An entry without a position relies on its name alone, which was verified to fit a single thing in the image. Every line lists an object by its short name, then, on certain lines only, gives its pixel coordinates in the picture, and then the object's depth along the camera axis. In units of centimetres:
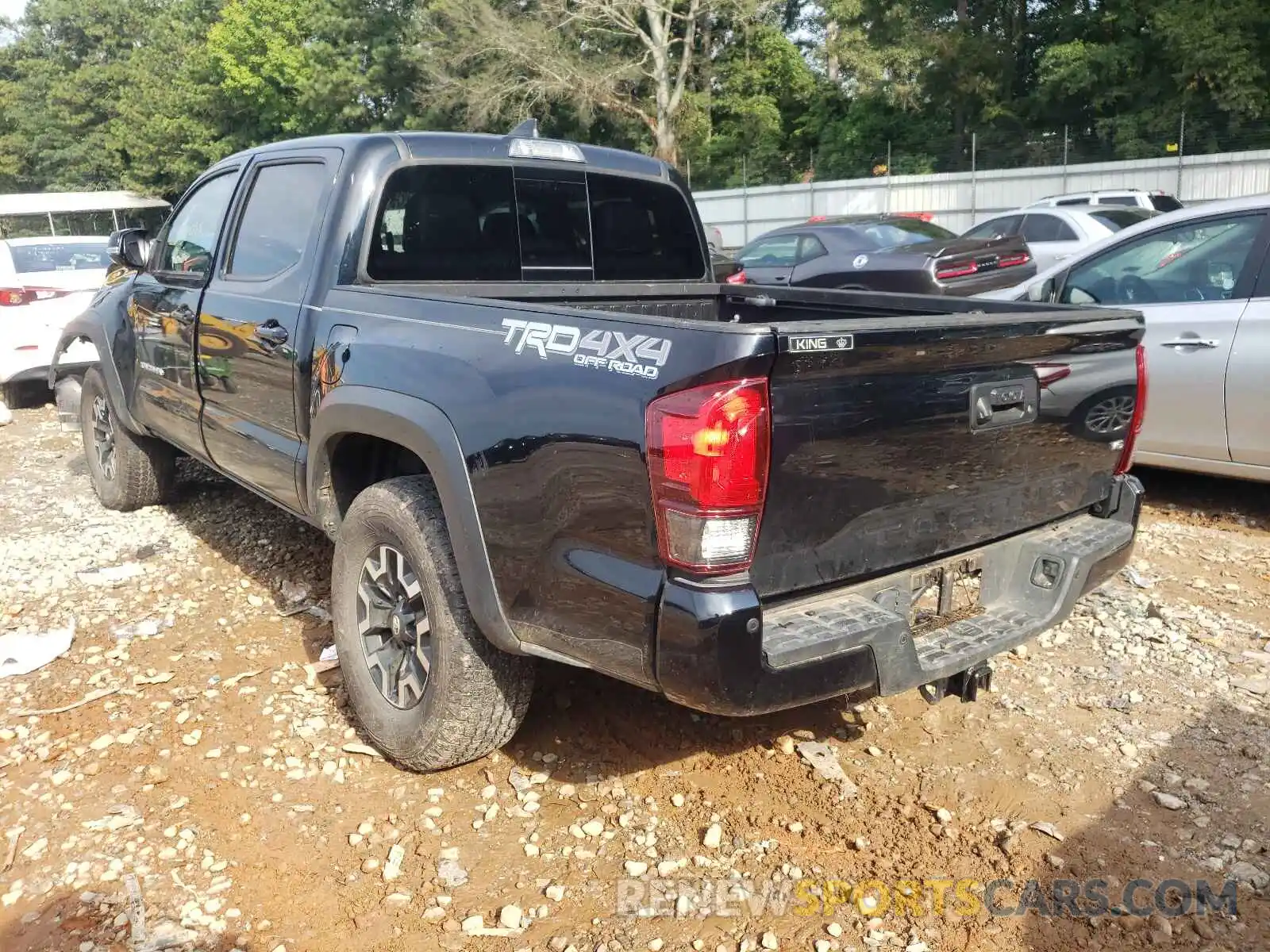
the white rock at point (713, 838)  289
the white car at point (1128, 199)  1608
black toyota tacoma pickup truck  231
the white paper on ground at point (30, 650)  411
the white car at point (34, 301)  918
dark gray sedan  1001
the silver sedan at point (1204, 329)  500
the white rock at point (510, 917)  261
